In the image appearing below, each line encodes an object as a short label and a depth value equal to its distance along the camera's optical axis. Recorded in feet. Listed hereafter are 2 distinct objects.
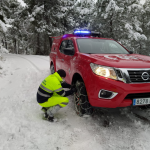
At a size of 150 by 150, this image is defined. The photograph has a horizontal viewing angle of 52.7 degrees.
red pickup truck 8.32
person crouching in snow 10.20
